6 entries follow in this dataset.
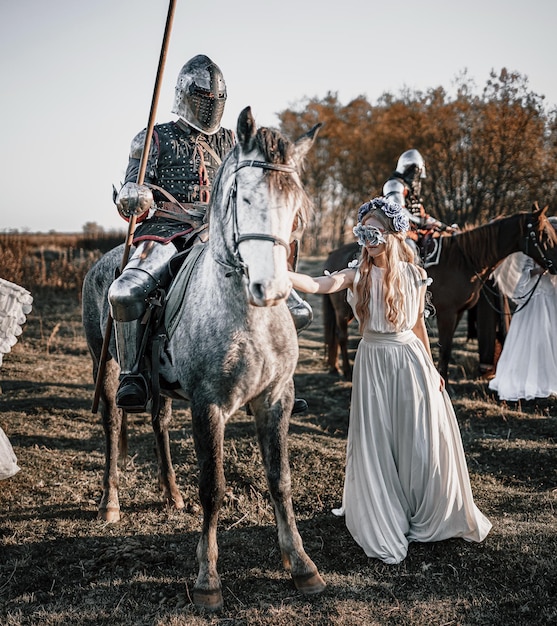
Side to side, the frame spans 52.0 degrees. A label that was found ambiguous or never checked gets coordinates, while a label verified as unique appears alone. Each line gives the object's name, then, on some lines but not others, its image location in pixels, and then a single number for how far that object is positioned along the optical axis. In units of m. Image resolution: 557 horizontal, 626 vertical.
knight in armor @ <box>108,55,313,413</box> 3.42
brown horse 7.41
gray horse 2.50
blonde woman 3.56
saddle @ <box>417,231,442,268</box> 7.96
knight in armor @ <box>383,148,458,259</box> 7.98
